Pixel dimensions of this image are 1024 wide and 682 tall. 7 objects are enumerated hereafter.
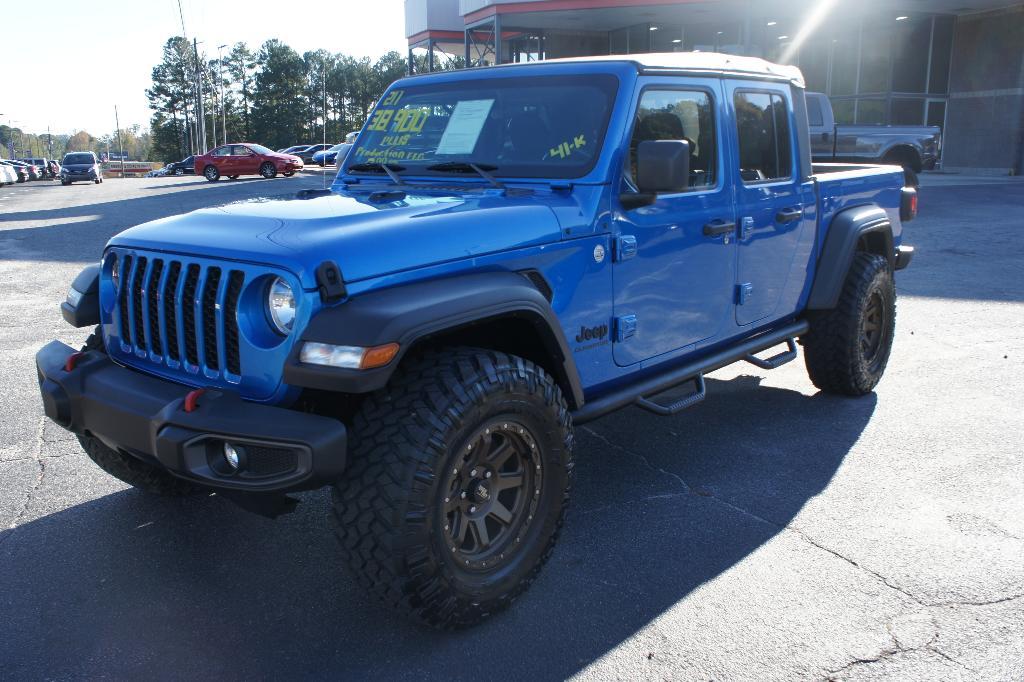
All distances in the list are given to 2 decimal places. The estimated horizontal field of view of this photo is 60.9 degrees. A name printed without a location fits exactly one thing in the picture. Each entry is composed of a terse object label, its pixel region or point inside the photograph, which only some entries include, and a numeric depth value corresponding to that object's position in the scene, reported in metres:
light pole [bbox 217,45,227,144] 106.76
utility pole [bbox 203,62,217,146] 97.64
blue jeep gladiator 2.65
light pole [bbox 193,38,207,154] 63.69
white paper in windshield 3.95
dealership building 29.62
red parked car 36.41
